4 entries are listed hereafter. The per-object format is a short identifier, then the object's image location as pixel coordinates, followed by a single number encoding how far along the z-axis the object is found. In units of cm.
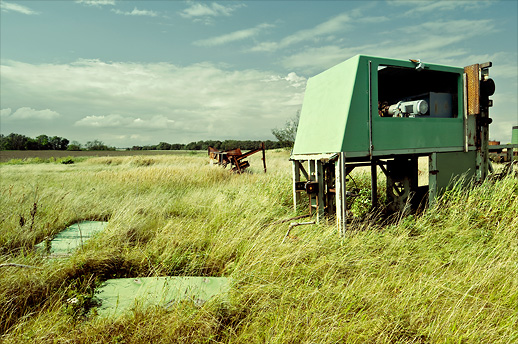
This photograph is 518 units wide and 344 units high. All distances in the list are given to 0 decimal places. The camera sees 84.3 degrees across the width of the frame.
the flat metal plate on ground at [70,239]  459
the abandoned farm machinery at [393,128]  520
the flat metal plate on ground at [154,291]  308
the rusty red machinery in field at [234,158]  1504
